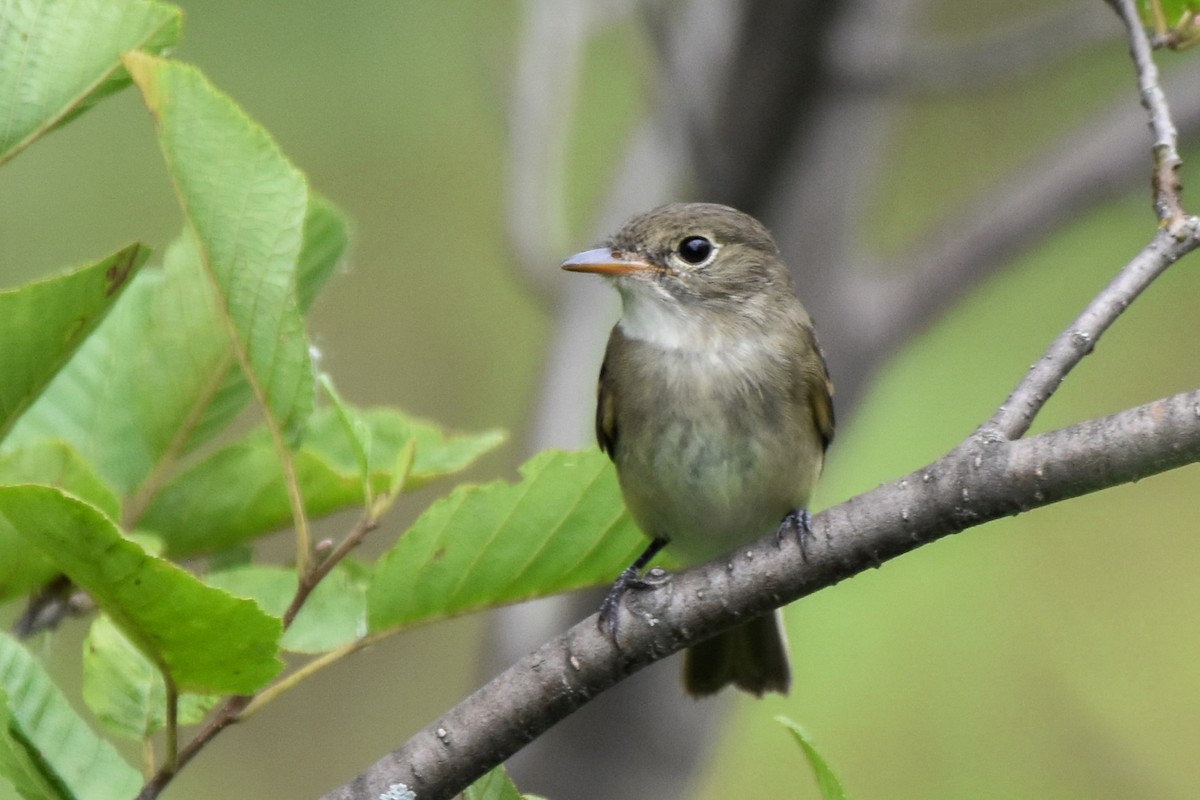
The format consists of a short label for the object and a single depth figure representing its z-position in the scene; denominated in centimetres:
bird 317
